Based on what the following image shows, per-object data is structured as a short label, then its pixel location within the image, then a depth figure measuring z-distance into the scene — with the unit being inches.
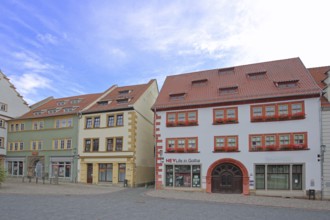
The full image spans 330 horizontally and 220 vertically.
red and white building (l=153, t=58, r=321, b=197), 953.5
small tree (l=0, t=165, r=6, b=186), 1002.1
